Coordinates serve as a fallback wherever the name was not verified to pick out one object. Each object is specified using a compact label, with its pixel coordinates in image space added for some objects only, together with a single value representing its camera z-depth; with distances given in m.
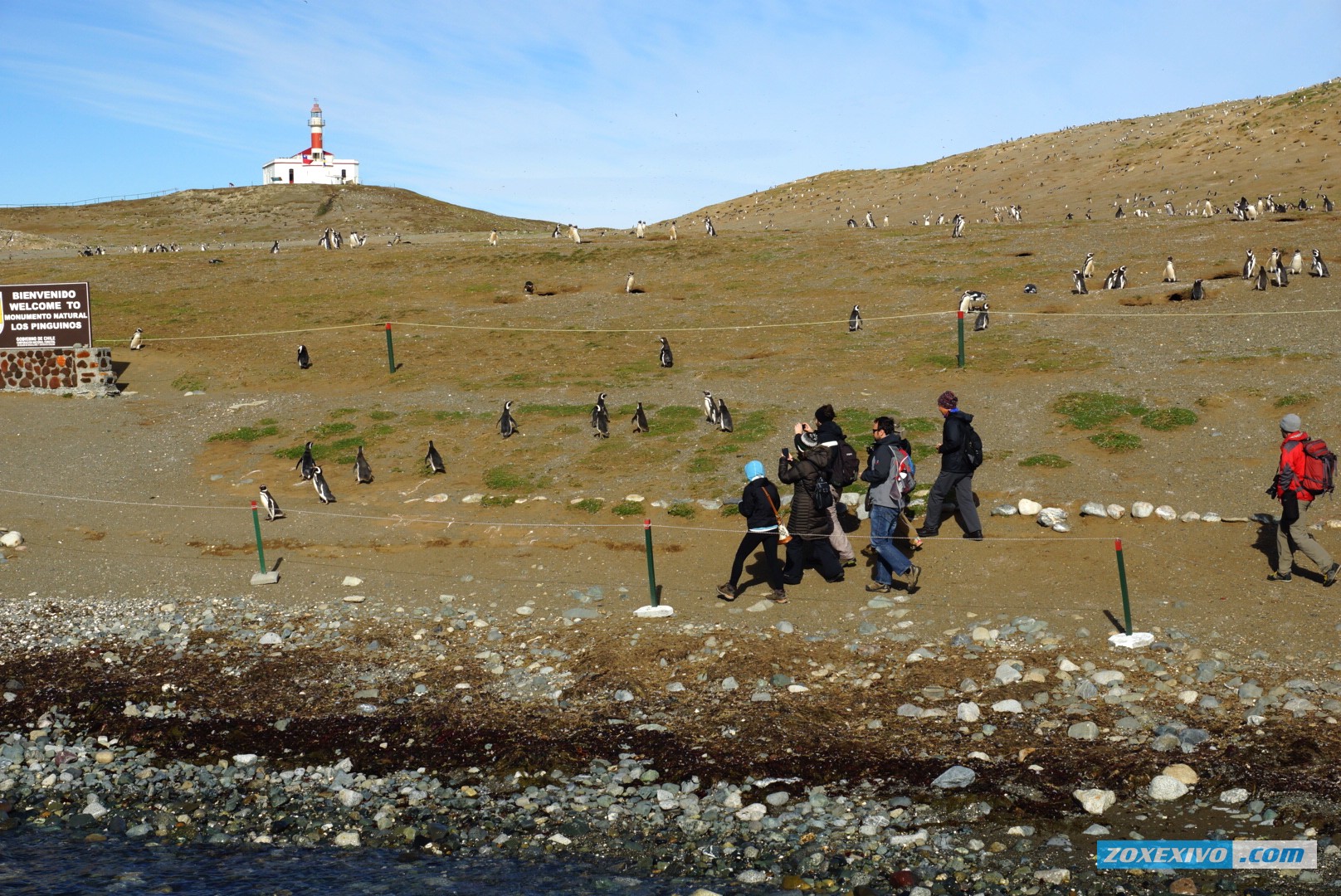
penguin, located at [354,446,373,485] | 16.89
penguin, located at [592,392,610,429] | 18.44
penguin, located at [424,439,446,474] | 17.11
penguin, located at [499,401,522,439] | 18.81
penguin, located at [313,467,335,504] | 15.97
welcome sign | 24.59
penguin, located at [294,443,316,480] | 16.95
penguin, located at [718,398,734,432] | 18.00
